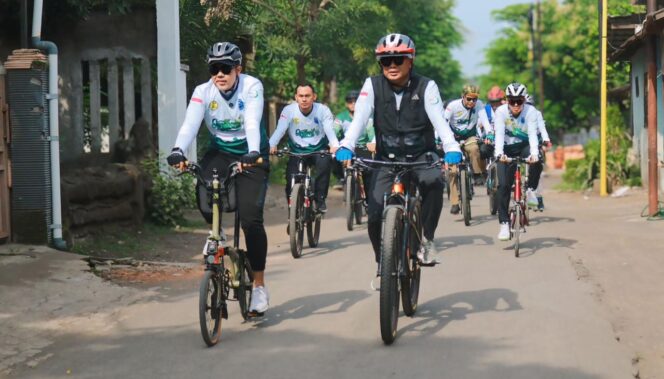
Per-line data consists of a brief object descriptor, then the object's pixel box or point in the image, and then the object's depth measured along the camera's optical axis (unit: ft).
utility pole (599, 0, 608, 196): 74.18
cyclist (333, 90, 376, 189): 49.32
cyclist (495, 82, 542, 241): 37.96
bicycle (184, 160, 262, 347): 21.54
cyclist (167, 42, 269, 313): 23.38
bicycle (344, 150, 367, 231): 45.16
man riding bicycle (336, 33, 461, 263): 23.67
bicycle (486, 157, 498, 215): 48.91
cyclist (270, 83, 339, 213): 39.93
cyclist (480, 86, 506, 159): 45.44
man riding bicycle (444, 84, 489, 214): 48.39
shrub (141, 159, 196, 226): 44.93
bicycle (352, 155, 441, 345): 21.11
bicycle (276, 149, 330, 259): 36.74
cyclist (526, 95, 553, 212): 39.62
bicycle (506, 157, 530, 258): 36.17
